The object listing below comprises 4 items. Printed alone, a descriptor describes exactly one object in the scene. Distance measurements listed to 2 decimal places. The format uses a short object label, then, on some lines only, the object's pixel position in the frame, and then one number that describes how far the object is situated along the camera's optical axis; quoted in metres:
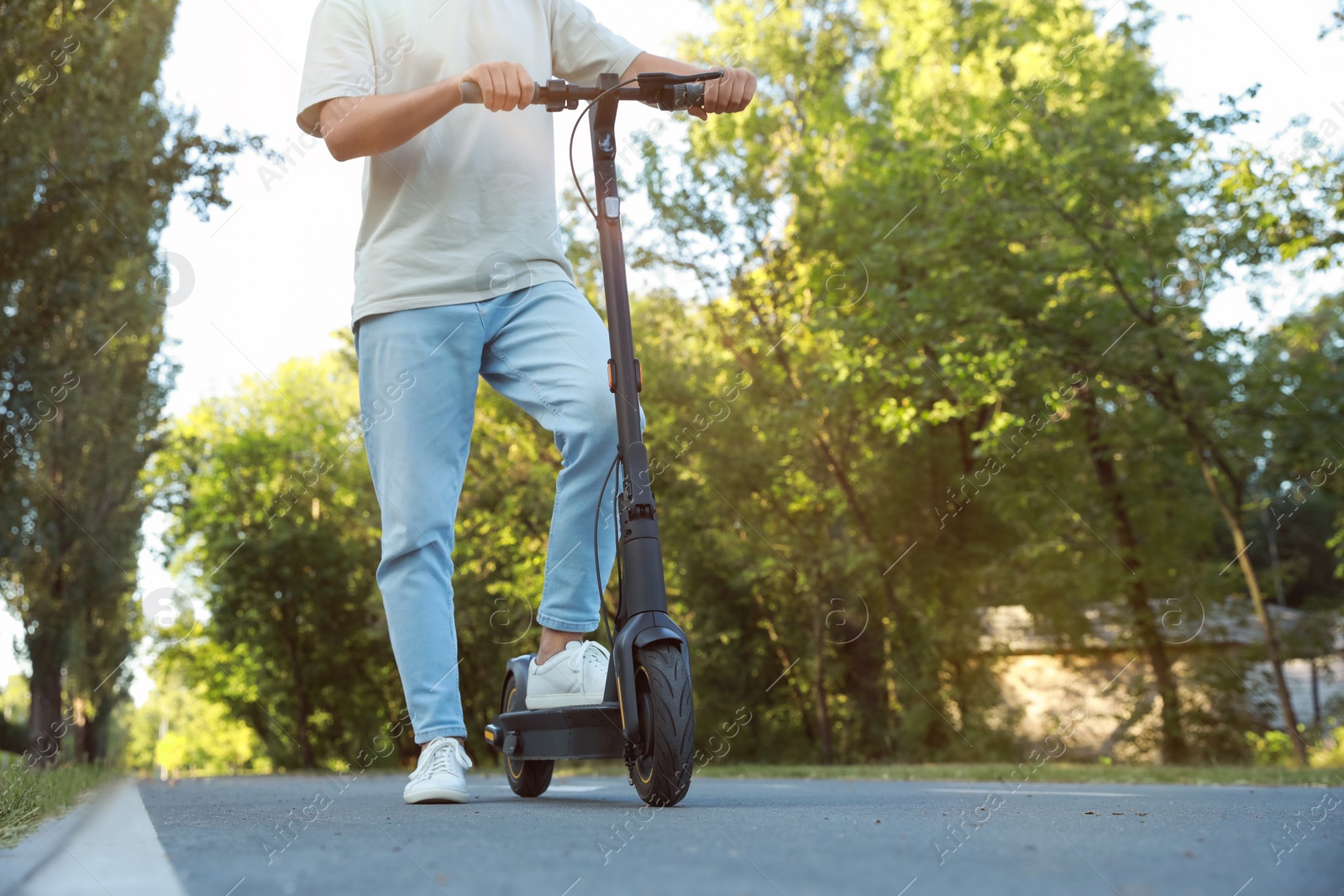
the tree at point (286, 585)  32.62
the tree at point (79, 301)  9.92
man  3.20
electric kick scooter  2.68
